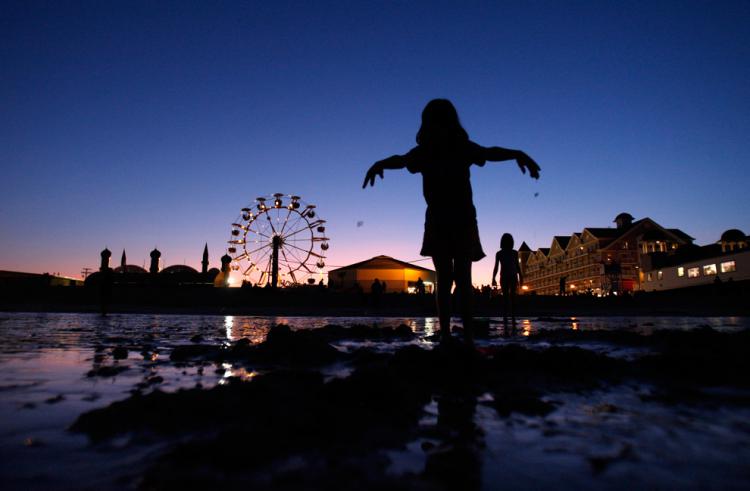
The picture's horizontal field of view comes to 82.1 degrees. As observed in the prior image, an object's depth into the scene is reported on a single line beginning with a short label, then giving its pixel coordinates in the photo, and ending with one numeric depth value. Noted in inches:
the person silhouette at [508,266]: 333.4
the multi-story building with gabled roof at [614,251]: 2285.9
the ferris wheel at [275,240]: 1801.2
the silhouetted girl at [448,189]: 145.6
